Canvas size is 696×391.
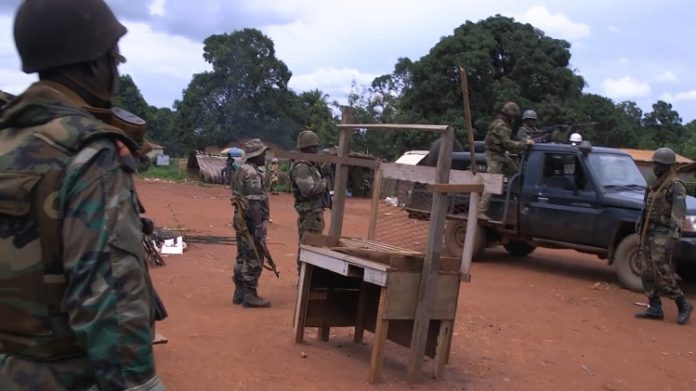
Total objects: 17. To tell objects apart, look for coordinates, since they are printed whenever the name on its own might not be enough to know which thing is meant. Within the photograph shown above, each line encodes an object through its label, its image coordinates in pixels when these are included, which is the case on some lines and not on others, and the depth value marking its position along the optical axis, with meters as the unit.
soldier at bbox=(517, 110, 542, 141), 11.91
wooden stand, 5.46
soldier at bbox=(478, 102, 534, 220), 11.21
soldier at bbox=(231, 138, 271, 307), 7.98
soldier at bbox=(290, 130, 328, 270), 8.20
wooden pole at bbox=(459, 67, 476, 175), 5.61
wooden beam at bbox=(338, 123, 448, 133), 5.30
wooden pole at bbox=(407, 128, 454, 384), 5.35
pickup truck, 9.93
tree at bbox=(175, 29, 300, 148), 39.31
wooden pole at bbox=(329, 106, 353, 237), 6.59
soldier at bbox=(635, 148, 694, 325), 8.22
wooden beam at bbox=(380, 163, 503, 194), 5.43
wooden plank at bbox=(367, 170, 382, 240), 6.39
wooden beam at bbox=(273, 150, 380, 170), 6.25
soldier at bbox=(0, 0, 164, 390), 1.83
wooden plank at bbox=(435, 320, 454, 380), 5.70
